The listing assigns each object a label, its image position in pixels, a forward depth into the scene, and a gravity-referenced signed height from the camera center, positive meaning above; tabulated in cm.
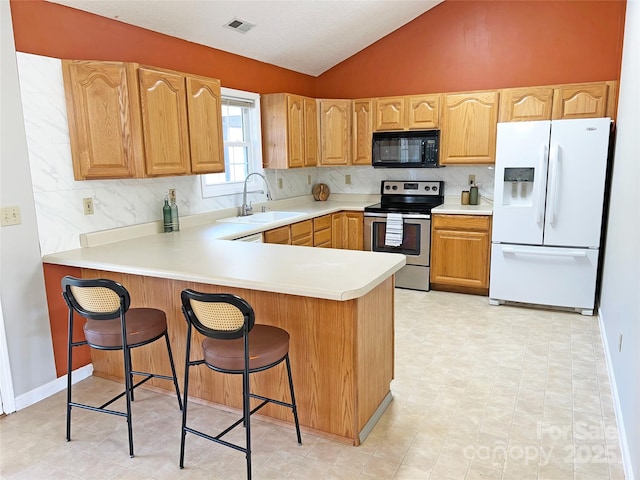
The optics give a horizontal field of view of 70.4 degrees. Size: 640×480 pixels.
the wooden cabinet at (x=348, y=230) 506 -64
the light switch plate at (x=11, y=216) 256 -23
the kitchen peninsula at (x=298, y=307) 218 -71
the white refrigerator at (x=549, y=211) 382 -35
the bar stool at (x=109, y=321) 220 -77
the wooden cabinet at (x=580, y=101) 410 +63
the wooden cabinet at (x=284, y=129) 459 +45
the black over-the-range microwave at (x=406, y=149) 480 +25
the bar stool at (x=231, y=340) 191 -77
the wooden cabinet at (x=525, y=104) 426 +63
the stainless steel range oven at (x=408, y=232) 472 -63
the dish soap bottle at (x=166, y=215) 352 -31
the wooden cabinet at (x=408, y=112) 477 +64
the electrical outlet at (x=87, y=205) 299 -20
